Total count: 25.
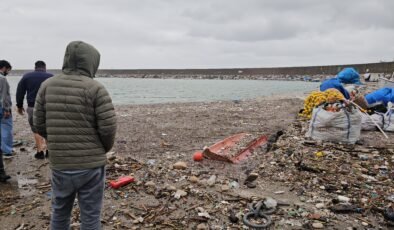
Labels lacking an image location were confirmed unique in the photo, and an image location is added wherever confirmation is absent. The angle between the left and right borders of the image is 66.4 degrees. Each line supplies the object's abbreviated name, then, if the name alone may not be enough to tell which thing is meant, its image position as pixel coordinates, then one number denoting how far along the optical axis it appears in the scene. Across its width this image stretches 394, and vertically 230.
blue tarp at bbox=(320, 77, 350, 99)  8.66
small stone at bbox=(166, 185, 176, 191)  4.38
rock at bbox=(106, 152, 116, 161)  5.70
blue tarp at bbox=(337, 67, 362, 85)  9.77
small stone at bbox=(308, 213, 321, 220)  3.52
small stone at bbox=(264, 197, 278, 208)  3.73
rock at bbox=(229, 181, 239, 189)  4.54
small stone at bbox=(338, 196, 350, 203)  3.93
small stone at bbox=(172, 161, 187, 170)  5.34
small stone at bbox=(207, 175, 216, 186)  4.59
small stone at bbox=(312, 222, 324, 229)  3.36
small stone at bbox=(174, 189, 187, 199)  4.14
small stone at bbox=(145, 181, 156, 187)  4.54
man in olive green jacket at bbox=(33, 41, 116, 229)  2.27
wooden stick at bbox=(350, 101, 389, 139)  6.72
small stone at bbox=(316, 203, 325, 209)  3.78
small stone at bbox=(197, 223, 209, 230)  3.38
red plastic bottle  4.41
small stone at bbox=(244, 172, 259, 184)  4.76
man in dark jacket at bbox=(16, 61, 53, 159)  5.53
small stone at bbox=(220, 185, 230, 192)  4.36
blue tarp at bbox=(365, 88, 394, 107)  8.17
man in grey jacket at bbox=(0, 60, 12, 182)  5.02
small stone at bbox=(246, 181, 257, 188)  4.52
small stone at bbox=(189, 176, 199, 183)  4.69
